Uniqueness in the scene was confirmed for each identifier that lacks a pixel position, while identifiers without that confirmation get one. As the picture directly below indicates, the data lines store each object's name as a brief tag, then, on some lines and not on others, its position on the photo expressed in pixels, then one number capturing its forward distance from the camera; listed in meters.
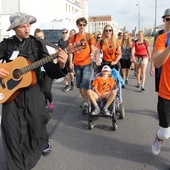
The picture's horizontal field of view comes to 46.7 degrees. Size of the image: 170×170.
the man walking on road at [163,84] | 2.16
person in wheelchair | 3.62
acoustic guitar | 2.18
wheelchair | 3.51
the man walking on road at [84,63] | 4.28
